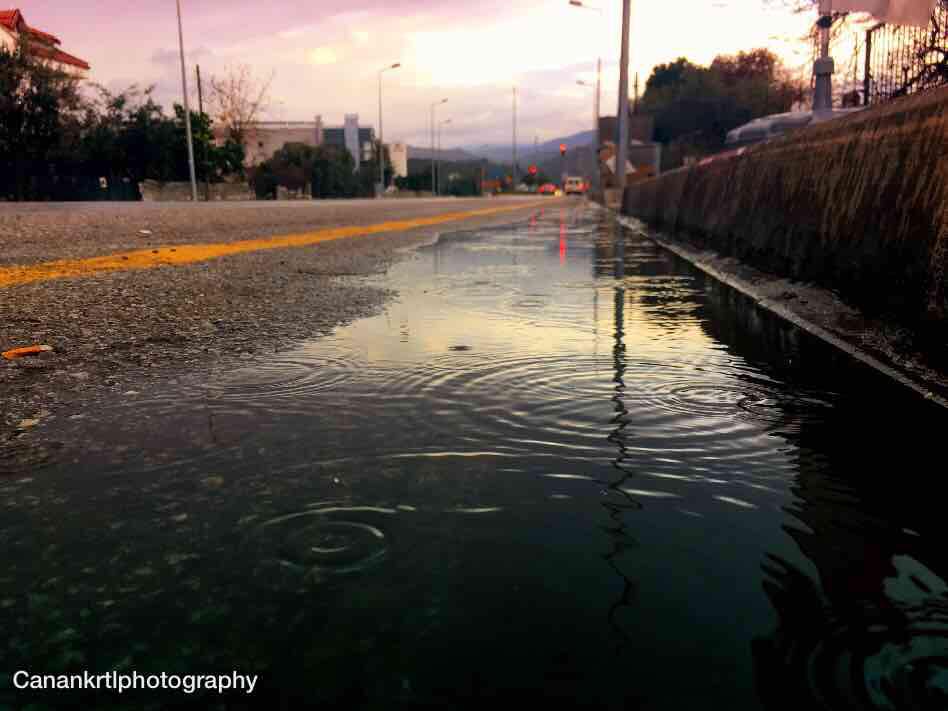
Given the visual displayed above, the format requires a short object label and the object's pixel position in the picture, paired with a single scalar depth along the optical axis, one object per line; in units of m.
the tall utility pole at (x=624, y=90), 24.09
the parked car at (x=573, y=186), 86.44
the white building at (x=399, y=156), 118.50
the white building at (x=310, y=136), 84.38
